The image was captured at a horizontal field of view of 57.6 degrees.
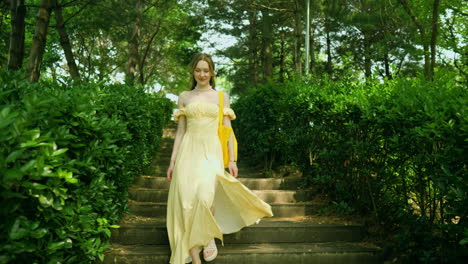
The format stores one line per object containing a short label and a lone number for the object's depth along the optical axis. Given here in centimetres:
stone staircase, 450
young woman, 400
